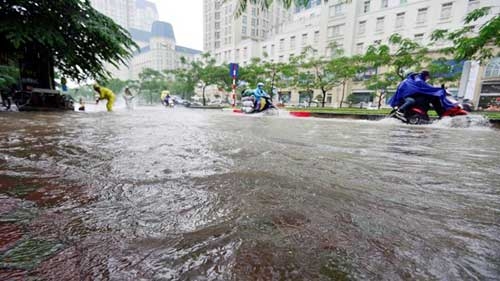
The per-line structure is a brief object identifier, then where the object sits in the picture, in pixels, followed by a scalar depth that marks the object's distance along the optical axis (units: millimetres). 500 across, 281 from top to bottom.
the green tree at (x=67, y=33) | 8094
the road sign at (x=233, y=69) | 17734
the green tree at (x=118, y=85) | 44406
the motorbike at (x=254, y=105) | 12500
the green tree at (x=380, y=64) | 15470
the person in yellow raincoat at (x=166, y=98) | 23172
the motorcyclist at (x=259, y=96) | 12281
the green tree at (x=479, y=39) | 7941
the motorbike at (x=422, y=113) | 7453
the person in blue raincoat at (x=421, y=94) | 7298
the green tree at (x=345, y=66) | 19172
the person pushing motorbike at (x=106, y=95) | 11612
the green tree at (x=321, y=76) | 21600
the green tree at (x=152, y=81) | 40906
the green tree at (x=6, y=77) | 7185
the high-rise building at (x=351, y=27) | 25266
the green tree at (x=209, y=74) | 28312
